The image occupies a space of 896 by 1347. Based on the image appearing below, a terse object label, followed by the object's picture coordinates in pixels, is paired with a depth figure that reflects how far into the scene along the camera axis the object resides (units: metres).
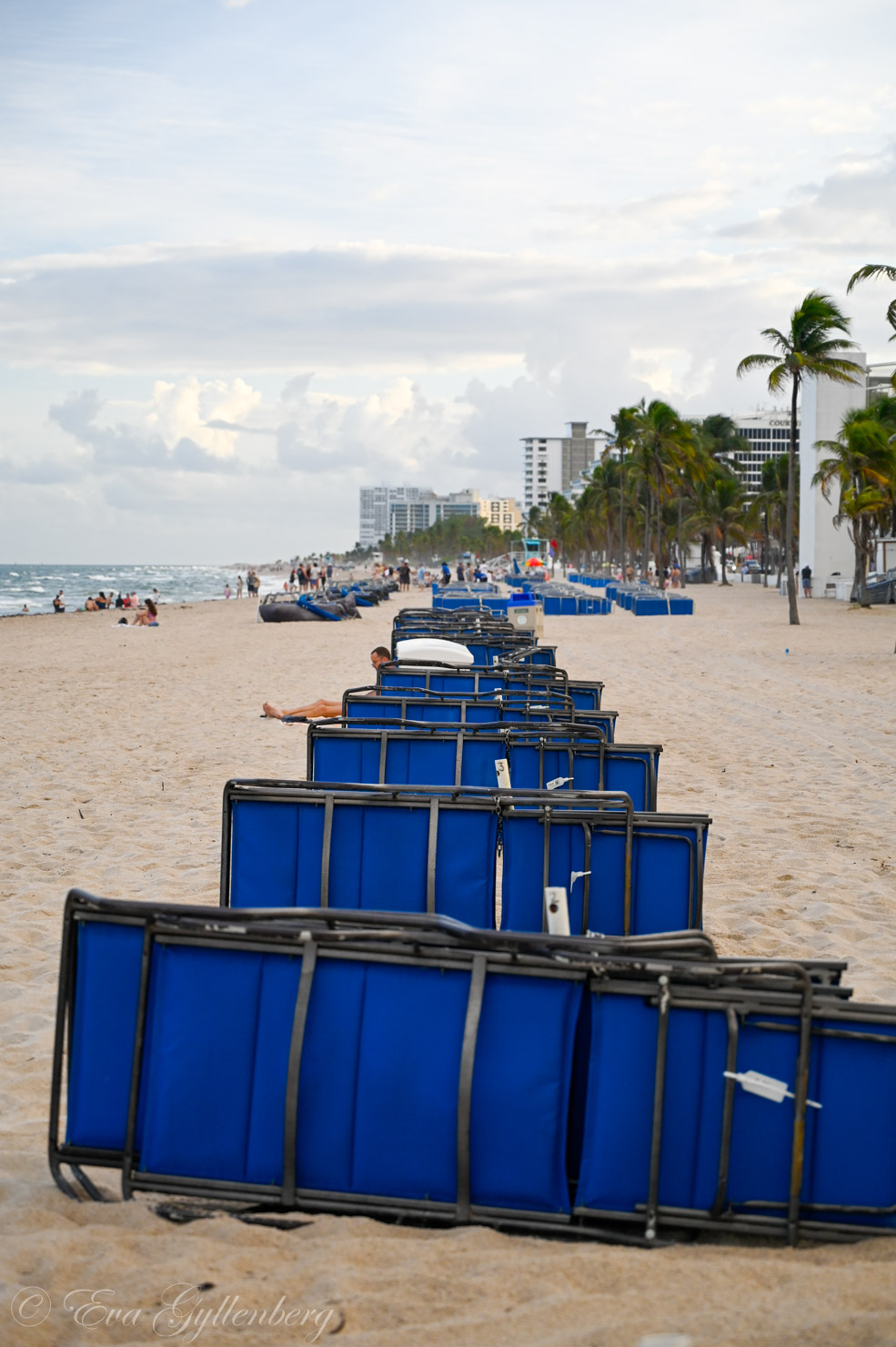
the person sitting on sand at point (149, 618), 39.72
